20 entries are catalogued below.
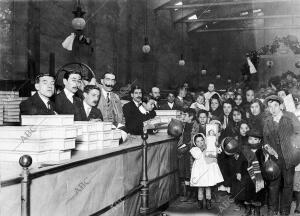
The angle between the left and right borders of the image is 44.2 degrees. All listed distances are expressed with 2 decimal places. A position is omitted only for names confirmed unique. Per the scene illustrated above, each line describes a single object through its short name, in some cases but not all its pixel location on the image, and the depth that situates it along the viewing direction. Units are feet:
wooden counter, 7.93
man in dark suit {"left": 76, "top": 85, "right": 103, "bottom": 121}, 13.85
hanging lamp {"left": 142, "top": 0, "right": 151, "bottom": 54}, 42.29
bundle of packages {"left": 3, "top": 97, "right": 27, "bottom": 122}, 17.34
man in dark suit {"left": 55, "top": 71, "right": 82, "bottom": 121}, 13.89
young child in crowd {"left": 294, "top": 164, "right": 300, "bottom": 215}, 16.80
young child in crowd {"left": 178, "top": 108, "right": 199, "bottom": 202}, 18.16
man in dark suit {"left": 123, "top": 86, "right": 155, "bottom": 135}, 17.89
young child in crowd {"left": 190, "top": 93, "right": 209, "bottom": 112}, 23.35
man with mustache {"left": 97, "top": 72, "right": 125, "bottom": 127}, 17.13
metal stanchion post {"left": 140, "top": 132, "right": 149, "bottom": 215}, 14.12
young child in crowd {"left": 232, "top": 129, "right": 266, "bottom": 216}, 15.40
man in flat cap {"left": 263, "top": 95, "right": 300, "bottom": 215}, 15.15
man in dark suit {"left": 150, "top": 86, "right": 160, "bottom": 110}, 25.25
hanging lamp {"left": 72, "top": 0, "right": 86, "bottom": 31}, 26.84
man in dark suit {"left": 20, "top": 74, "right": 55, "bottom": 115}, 12.10
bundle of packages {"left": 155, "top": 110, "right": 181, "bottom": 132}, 19.86
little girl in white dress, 16.67
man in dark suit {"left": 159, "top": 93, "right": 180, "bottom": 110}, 26.09
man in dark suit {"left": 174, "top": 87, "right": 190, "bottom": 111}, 27.37
